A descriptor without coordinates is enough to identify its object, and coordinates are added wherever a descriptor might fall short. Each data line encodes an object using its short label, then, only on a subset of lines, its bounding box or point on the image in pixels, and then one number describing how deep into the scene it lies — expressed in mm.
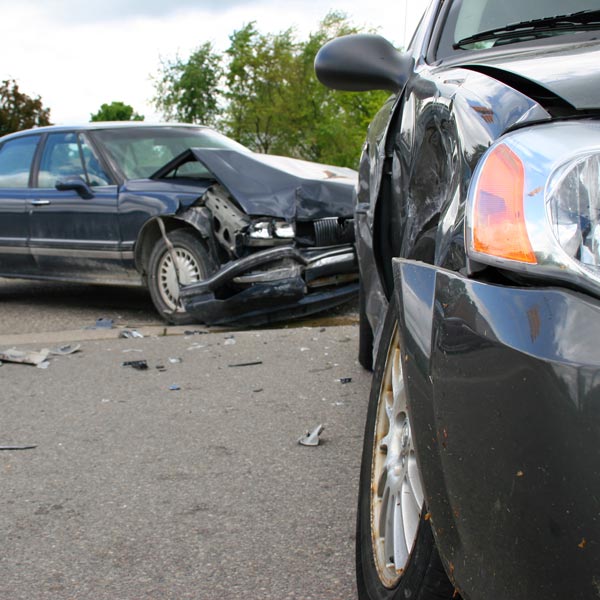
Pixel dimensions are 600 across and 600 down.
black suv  1400
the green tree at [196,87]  40625
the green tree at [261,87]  38906
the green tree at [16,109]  44594
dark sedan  7031
